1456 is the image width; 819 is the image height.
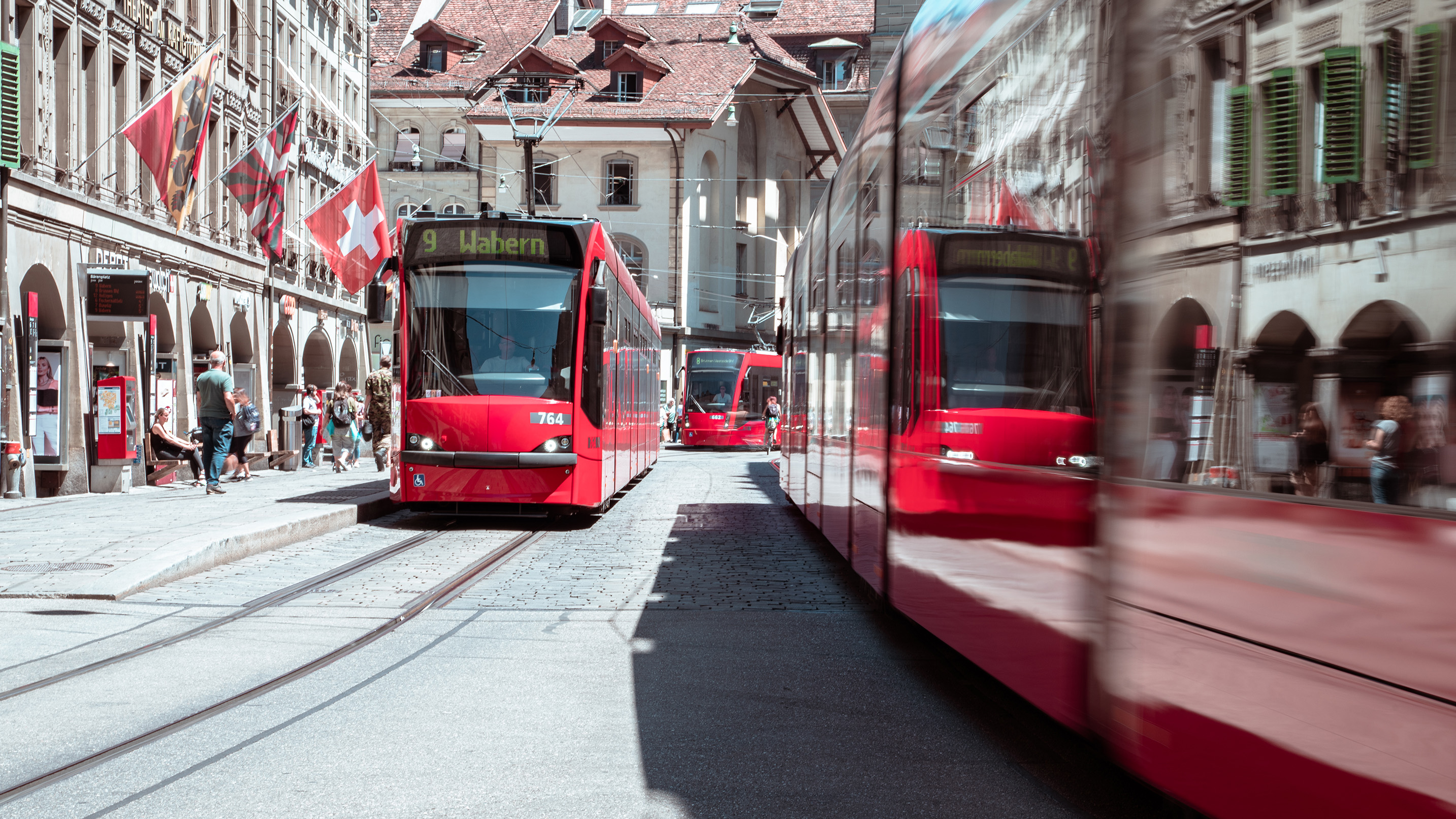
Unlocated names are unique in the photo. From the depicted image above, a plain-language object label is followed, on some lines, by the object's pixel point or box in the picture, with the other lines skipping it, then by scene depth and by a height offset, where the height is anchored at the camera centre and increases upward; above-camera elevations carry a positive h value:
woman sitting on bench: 19.52 -1.08
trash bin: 30.19 -1.34
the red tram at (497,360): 13.47 +0.08
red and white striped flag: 22.59 +2.90
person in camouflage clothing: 20.77 -0.48
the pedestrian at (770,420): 39.53 -1.35
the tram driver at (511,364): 13.52 +0.04
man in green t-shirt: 16.64 -0.57
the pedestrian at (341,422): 23.81 -0.91
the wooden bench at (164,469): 20.59 -1.46
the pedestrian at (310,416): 25.62 -0.86
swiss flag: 23.55 +2.29
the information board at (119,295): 20.75 +1.01
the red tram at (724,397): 39.62 -0.75
